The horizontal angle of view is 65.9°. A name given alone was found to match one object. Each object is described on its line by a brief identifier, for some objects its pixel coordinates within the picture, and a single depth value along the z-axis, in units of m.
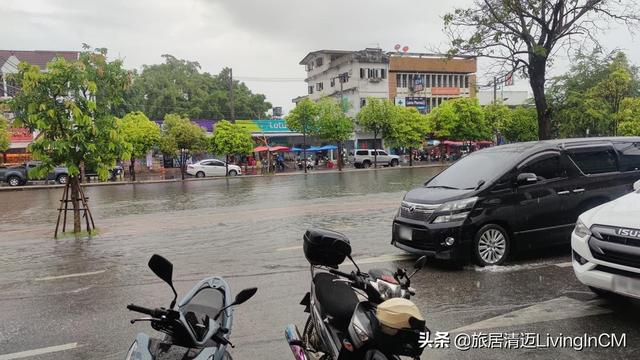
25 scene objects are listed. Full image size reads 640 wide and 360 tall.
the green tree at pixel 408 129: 46.53
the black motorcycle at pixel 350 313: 2.46
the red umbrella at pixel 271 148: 46.31
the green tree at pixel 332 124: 44.84
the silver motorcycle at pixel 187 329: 2.46
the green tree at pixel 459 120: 49.25
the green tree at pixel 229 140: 39.56
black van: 6.67
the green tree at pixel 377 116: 45.53
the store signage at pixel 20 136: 41.41
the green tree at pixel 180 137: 38.16
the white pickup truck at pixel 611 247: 4.22
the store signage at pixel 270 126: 50.16
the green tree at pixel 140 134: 36.84
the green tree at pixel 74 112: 11.00
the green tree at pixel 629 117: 29.70
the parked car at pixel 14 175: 33.81
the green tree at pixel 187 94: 64.38
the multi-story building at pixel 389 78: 57.12
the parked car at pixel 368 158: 46.91
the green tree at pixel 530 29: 12.49
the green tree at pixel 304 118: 45.12
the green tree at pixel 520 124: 53.09
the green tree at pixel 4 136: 33.91
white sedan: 40.12
